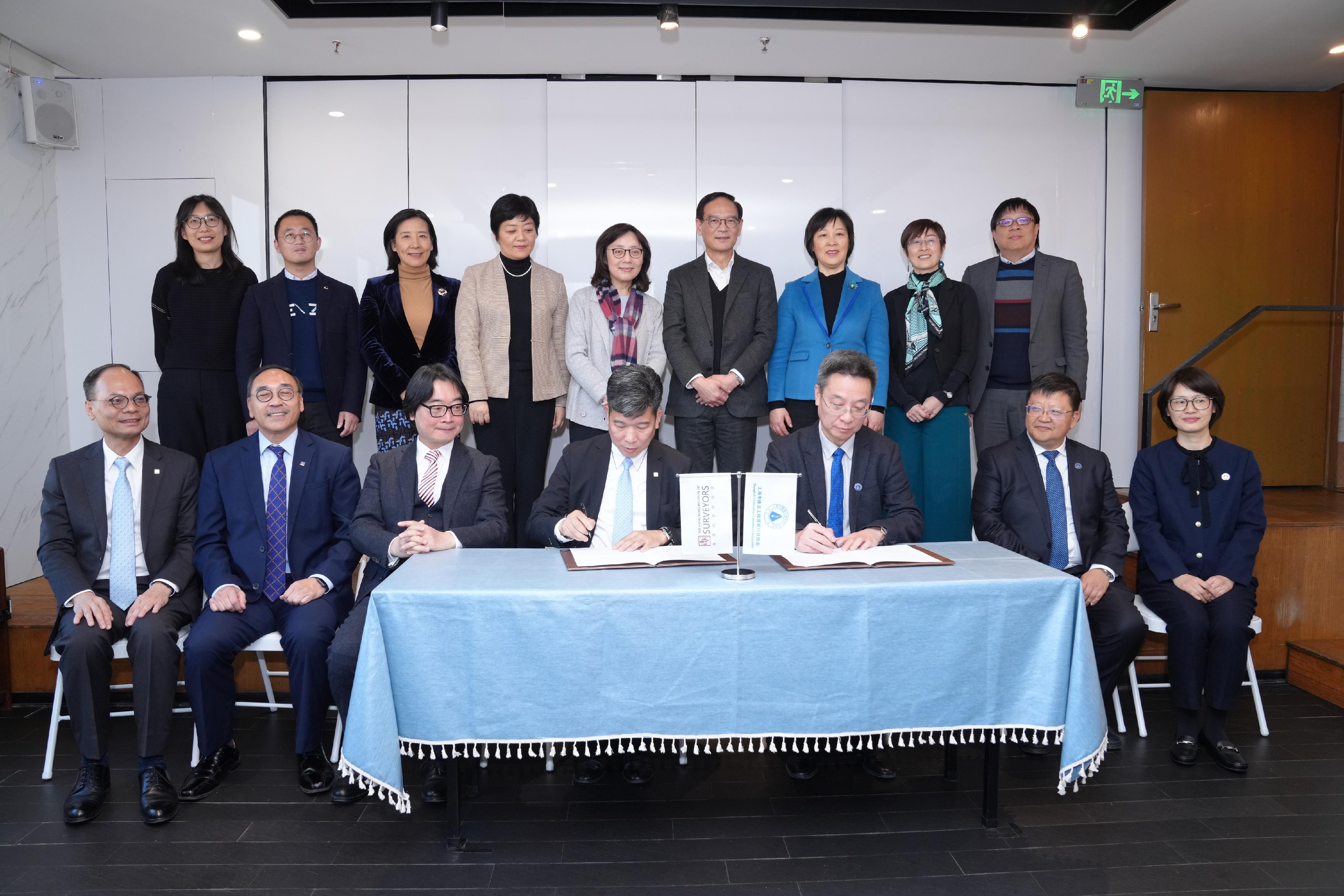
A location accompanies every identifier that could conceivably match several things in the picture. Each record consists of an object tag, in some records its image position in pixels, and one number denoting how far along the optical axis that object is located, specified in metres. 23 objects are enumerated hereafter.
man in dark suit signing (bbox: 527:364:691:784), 2.86
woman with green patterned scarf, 4.13
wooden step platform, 3.65
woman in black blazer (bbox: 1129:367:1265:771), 3.17
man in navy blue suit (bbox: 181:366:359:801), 2.86
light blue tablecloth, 2.18
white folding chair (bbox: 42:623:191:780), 2.88
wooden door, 5.30
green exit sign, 5.11
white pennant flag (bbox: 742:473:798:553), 2.27
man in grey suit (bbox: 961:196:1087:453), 4.28
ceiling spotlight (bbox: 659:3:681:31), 3.83
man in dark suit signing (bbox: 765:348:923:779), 2.95
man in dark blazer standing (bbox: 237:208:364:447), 4.16
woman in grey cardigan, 4.09
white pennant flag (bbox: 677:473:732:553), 2.25
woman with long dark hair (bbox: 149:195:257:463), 4.19
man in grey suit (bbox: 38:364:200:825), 2.76
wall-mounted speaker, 4.75
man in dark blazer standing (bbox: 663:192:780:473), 4.09
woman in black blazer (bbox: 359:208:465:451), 4.16
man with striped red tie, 2.92
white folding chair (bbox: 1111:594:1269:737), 3.27
